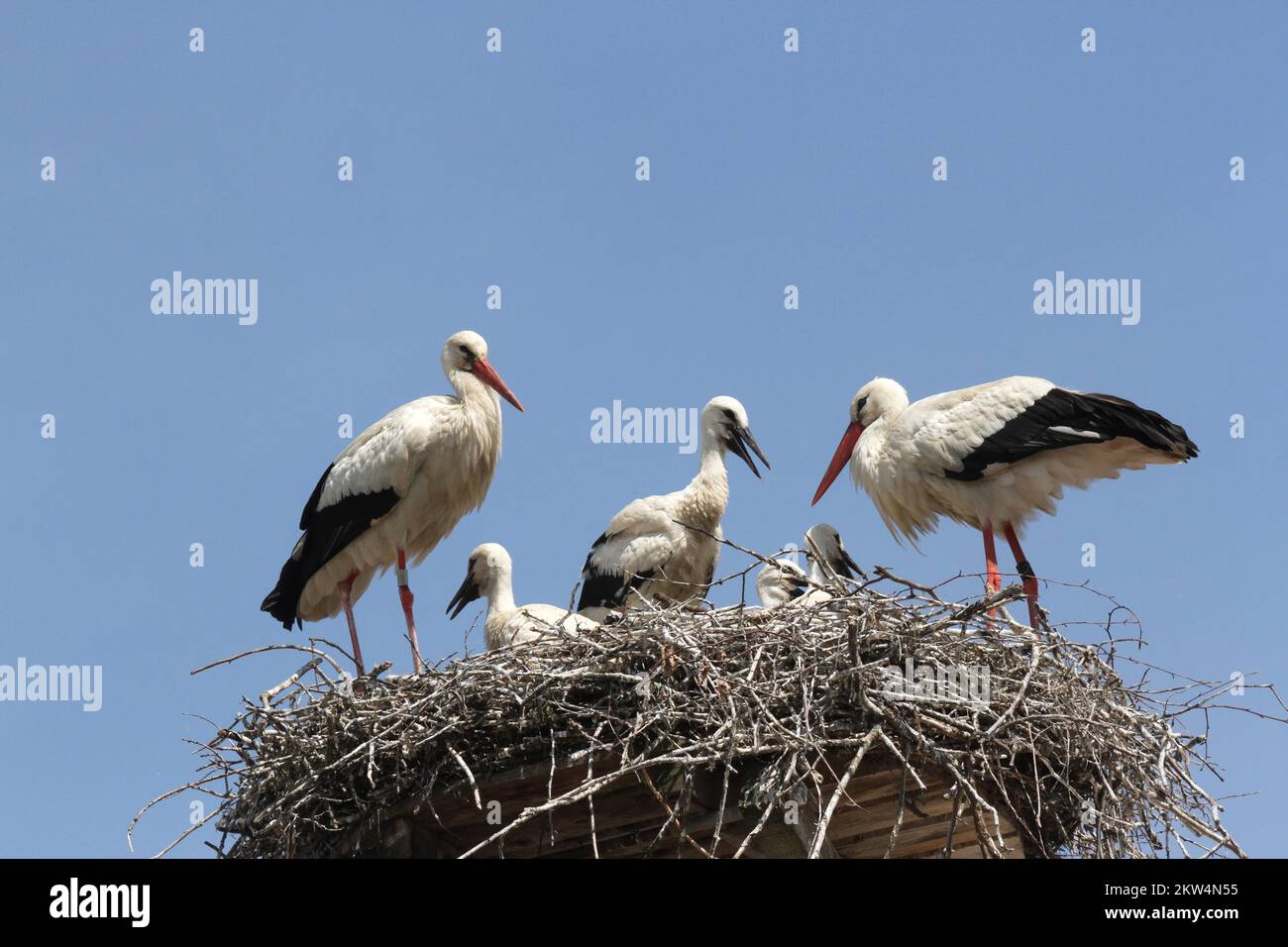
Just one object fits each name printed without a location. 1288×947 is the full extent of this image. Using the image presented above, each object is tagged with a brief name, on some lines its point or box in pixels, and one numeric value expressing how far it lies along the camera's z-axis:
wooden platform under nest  8.60
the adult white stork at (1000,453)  12.92
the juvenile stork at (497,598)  12.93
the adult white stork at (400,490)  13.40
